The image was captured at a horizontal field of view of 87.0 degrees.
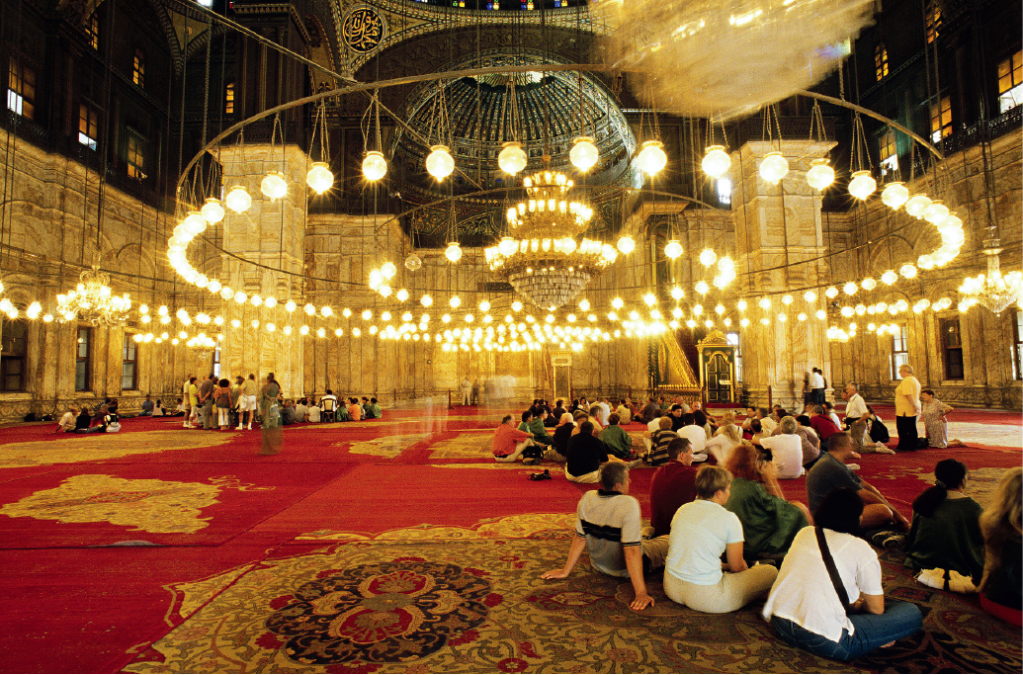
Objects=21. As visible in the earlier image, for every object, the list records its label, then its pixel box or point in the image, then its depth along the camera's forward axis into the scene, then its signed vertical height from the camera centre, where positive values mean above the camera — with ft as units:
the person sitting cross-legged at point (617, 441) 20.04 -2.70
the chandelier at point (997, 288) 29.26 +4.24
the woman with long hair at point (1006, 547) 6.82 -2.35
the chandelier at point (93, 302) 29.04 +4.21
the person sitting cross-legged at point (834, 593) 6.19 -2.66
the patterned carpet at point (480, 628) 6.32 -3.43
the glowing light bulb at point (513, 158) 15.75 +6.20
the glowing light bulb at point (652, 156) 14.29 +5.64
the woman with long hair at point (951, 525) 8.09 -2.47
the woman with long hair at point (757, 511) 9.20 -2.47
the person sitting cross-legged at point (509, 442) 20.92 -2.79
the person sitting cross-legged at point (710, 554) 7.40 -2.60
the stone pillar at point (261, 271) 37.93 +7.34
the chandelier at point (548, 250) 31.35 +7.18
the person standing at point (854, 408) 22.68 -1.78
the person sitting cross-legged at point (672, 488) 10.06 -2.25
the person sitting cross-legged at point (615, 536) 7.87 -2.59
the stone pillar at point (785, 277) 37.11 +6.30
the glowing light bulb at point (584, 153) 15.28 +6.19
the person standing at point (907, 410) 21.68 -1.83
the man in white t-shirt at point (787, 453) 16.48 -2.63
